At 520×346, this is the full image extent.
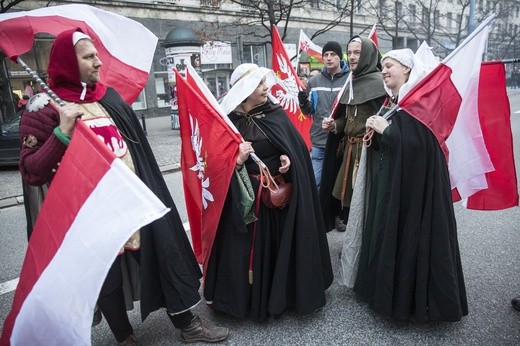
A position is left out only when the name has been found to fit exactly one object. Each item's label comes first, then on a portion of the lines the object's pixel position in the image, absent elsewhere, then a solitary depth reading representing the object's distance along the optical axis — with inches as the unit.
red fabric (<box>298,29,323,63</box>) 283.3
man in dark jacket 180.1
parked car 339.9
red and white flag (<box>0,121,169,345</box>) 63.5
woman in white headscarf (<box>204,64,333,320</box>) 105.2
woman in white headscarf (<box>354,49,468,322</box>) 95.9
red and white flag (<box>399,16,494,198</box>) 93.7
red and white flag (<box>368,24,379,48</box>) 214.0
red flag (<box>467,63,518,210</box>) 109.3
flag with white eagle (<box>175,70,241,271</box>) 101.0
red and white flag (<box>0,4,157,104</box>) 91.6
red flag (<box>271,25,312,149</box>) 207.3
